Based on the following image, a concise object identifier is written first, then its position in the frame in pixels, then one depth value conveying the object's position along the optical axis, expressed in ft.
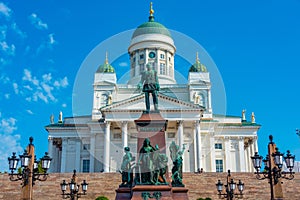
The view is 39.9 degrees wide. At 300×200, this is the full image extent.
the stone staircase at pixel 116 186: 97.04
